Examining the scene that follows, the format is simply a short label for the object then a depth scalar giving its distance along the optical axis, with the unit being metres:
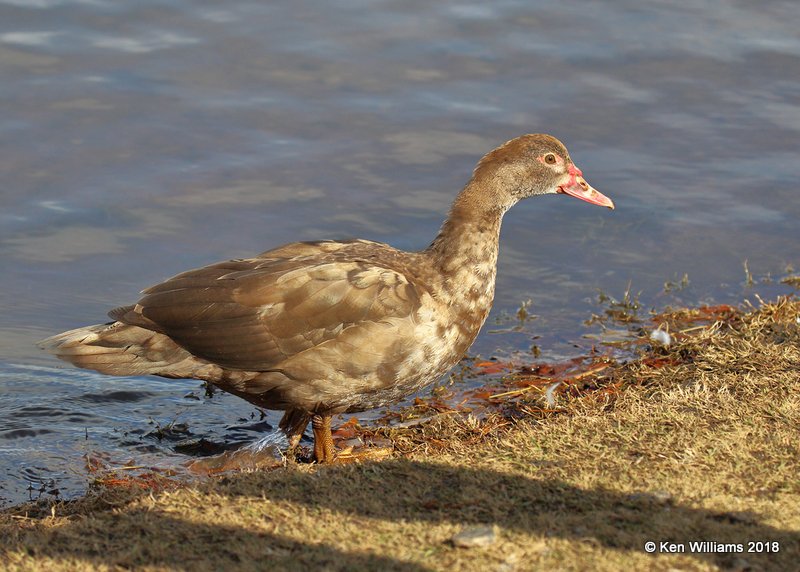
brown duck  11.20
